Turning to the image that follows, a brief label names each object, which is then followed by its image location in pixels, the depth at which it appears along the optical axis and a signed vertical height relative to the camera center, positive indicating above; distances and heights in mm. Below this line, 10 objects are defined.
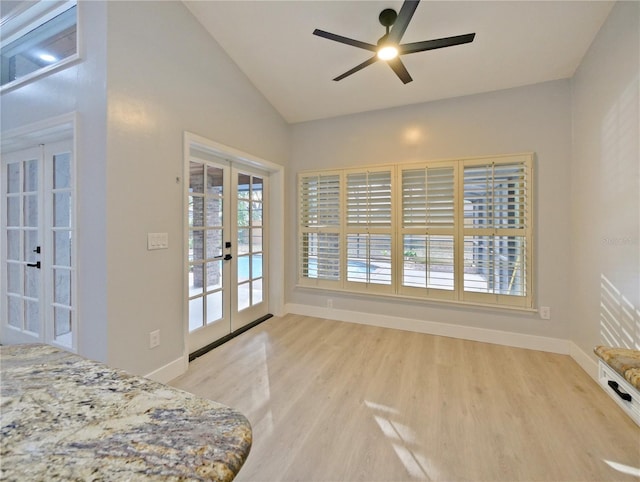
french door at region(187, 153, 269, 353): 2844 -98
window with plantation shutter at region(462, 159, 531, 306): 2979 +101
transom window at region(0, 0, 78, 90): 2256 +1718
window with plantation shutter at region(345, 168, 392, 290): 3578 +168
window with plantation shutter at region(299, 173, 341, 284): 3863 +168
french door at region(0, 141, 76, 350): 2453 -52
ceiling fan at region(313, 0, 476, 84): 1837 +1408
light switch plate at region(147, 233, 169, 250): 2231 -12
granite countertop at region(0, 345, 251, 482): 448 -358
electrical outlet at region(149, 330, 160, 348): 2261 -787
